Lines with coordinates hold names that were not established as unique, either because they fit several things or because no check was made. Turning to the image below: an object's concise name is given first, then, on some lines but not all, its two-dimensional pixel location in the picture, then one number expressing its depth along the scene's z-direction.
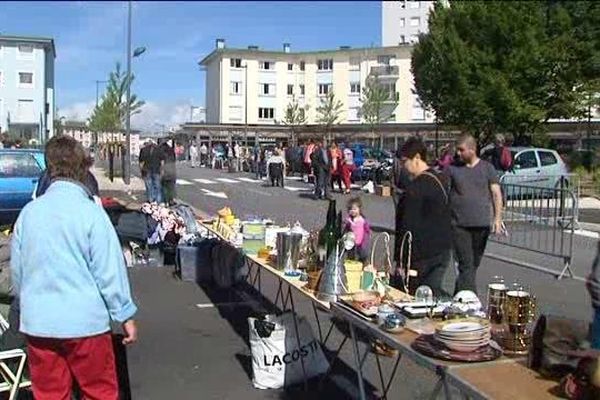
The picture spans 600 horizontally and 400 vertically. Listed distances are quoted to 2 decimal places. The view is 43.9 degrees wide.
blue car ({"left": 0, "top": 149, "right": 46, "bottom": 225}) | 16.14
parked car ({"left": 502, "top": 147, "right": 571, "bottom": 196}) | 23.45
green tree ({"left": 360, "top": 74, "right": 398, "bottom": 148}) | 73.06
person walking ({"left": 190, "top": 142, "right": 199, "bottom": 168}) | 54.69
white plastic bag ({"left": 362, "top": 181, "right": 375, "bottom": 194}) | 26.25
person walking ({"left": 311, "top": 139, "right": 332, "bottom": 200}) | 23.14
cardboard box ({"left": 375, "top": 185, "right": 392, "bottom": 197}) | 24.88
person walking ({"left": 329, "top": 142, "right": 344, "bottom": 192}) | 24.65
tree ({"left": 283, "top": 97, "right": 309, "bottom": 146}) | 77.88
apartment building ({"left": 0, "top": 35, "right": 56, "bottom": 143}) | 18.08
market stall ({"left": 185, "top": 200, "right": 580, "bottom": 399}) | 3.12
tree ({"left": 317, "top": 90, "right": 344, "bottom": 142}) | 77.89
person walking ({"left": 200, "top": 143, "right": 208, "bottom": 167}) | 55.13
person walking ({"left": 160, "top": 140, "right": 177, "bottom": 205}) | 18.80
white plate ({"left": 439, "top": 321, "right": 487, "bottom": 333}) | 3.35
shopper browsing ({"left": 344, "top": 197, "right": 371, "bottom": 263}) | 7.65
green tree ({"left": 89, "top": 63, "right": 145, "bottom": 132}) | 48.25
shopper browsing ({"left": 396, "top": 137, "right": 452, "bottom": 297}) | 5.63
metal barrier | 11.73
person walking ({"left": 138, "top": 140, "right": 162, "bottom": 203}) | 19.00
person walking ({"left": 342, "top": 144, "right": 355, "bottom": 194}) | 25.77
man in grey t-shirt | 7.17
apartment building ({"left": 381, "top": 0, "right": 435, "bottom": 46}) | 110.25
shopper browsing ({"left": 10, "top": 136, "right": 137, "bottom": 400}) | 3.55
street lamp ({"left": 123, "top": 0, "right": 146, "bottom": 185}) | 29.55
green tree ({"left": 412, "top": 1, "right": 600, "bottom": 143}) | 31.17
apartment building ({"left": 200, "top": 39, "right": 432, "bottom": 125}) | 87.19
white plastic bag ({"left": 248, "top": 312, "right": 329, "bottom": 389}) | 5.46
